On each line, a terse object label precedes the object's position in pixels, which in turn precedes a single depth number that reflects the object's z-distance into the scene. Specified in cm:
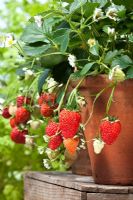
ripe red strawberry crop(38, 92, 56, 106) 112
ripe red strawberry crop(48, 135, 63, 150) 100
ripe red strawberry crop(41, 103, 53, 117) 110
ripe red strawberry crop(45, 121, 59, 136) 99
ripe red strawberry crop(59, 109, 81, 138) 94
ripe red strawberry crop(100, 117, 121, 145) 93
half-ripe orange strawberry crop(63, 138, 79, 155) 97
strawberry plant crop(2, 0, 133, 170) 95
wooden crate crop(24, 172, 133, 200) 99
